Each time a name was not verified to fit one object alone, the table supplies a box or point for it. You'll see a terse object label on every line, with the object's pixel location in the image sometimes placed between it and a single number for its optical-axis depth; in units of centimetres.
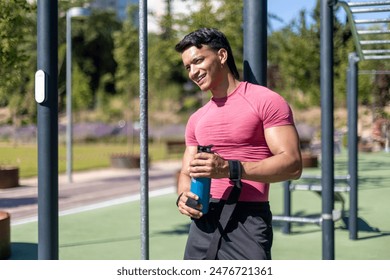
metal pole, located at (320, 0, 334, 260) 714
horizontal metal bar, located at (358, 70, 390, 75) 1334
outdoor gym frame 411
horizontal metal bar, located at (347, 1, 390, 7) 749
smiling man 371
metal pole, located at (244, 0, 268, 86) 435
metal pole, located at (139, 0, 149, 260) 407
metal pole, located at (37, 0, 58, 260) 434
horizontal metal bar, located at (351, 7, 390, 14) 758
